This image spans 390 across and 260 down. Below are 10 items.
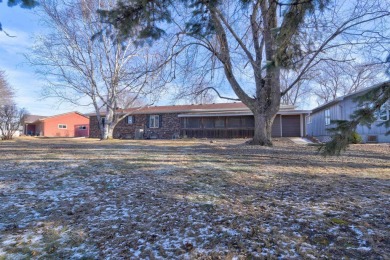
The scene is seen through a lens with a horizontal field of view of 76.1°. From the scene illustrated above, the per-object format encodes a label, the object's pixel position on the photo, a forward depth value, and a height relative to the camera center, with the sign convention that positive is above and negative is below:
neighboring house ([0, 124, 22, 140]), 19.51 +0.25
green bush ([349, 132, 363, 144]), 13.36 -0.30
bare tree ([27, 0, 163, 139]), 16.44 +4.88
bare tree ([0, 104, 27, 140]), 19.34 +1.10
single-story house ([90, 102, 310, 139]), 20.25 +1.04
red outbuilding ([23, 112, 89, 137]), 37.89 +1.30
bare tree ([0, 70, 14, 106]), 24.20 +4.14
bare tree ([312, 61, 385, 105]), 30.48 +6.08
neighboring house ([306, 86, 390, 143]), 14.51 +1.10
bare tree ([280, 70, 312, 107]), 35.11 +5.37
